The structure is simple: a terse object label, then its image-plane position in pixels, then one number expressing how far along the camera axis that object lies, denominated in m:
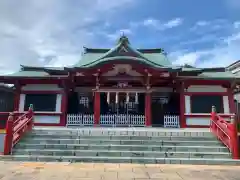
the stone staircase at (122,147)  8.32
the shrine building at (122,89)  13.88
